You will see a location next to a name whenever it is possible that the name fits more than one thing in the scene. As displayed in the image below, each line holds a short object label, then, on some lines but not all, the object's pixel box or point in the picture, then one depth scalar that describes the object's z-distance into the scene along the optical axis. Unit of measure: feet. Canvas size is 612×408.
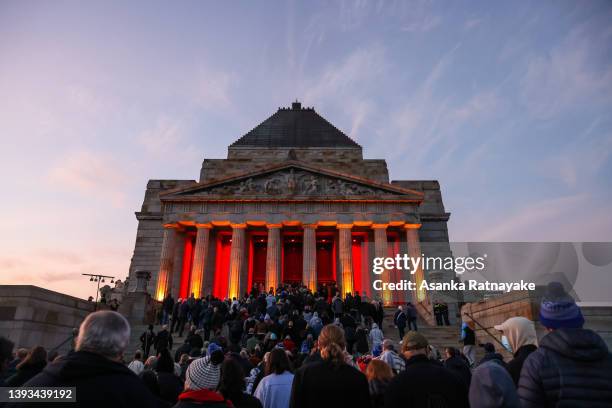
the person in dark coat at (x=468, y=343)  34.95
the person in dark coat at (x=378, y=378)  15.30
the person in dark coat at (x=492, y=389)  10.30
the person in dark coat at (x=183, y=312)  63.98
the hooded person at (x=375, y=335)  43.33
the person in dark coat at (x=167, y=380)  18.26
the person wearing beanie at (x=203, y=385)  11.85
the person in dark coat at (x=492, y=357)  18.14
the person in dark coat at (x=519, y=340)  14.07
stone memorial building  101.76
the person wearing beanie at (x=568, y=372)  9.27
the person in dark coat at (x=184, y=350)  33.47
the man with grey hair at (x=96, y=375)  8.05
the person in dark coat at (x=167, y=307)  69.36
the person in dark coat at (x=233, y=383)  13.70
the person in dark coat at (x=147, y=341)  49.21
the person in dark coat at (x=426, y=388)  12.12
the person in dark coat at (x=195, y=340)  37.29
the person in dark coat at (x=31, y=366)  16.48
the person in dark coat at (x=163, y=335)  41.25
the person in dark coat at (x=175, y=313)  64.85
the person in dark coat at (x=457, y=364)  21.24
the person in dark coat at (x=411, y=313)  60.80
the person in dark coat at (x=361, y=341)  42.91
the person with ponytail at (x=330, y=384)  12.66
